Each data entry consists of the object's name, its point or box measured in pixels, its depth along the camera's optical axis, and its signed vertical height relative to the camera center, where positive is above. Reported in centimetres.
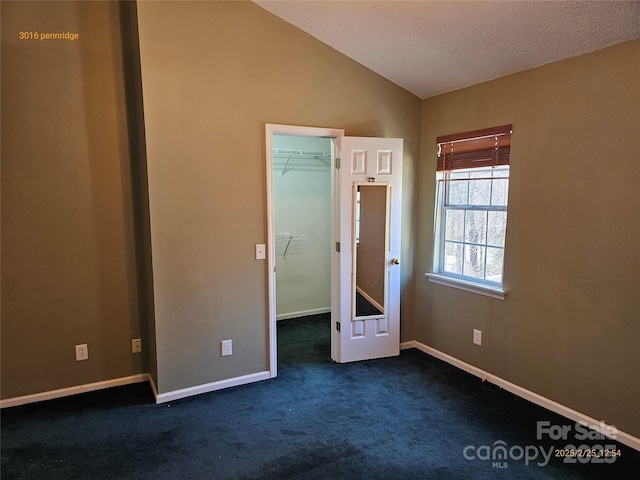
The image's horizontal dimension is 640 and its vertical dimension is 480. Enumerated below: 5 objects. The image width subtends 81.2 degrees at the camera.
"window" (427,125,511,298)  297 -7
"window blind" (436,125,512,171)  289 +44
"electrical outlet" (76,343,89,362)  286 -115
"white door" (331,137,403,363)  325 -44
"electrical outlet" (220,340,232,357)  294 -115
